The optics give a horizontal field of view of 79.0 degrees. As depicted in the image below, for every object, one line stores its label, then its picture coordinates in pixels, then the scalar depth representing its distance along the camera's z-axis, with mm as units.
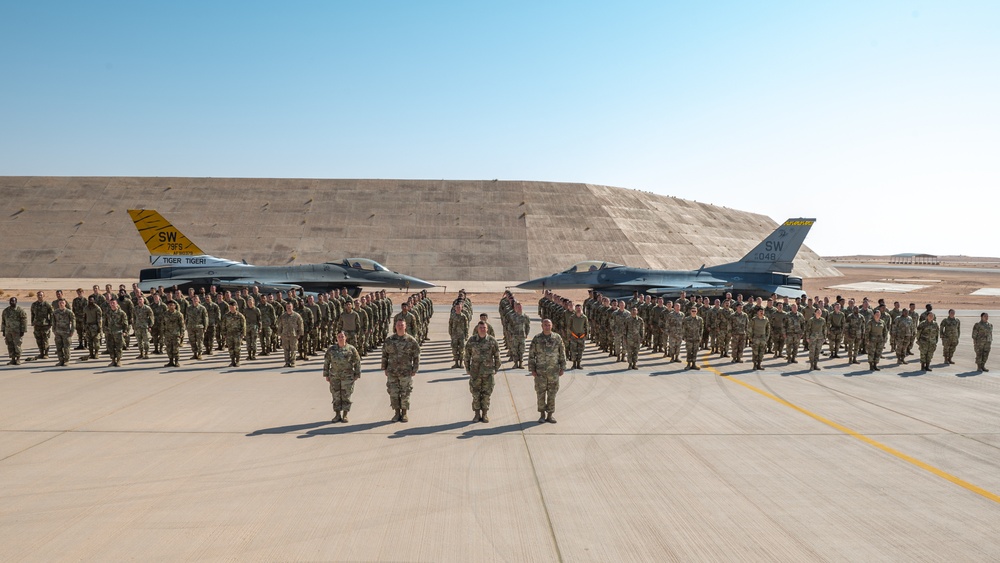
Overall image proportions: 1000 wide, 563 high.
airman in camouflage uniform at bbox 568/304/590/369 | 13297
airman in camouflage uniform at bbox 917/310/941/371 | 14141
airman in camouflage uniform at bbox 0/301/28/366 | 13266
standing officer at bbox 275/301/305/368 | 13273
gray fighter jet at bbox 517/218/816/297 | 26172
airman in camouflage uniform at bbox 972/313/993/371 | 14143
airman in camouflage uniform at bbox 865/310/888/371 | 14148
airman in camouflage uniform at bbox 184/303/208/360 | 14102
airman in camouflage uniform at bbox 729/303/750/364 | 14672
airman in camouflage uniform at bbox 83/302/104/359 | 14359
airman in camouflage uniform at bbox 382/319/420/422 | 8820
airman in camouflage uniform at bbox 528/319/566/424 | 8953
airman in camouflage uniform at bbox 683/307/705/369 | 13797
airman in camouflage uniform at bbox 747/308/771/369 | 14102
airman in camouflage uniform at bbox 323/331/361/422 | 8781
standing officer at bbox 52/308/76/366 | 13359
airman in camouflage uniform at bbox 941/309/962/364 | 14797
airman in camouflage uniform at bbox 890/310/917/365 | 14945
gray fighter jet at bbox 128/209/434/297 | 25938
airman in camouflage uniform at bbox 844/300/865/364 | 15125
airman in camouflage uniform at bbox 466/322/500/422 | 8953
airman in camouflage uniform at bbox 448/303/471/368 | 13445
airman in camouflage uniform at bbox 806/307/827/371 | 14148
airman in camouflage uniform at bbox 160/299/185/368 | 13180
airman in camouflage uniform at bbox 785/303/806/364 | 14992
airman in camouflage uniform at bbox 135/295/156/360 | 14461
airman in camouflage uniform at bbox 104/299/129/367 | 13195
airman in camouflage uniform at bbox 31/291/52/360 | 14000
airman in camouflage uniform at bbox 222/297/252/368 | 13445
